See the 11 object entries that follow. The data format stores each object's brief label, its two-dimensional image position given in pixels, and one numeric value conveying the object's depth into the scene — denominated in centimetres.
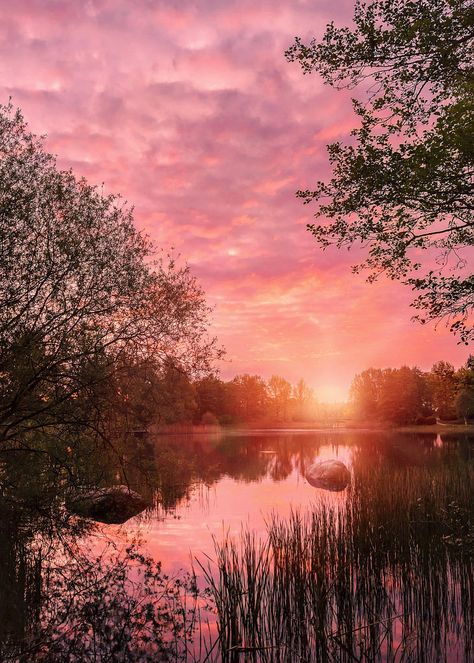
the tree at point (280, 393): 18962
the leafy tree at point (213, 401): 11976
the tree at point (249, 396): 15341
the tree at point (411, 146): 1122
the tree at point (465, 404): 8069
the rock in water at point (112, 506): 1769
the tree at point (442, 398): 10309
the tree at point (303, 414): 16985
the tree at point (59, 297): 1336
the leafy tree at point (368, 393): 11545
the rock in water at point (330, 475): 2573
